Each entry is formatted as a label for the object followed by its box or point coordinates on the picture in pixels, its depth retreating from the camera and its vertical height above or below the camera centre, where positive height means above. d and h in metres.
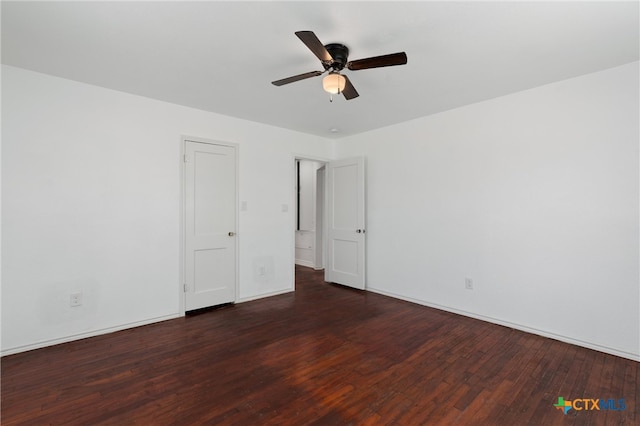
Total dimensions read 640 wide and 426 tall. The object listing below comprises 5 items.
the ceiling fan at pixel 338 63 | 2.02 +1.07
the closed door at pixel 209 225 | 3.77 -0.17
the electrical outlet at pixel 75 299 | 2.97 -0.88
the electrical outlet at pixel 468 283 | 3.63 -0.87
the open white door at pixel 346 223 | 4.78 -0.18
